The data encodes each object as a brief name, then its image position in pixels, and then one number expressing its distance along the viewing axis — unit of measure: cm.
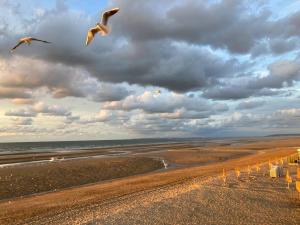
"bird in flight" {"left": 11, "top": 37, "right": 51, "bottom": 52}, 667
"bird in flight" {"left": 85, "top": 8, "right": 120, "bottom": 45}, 510
